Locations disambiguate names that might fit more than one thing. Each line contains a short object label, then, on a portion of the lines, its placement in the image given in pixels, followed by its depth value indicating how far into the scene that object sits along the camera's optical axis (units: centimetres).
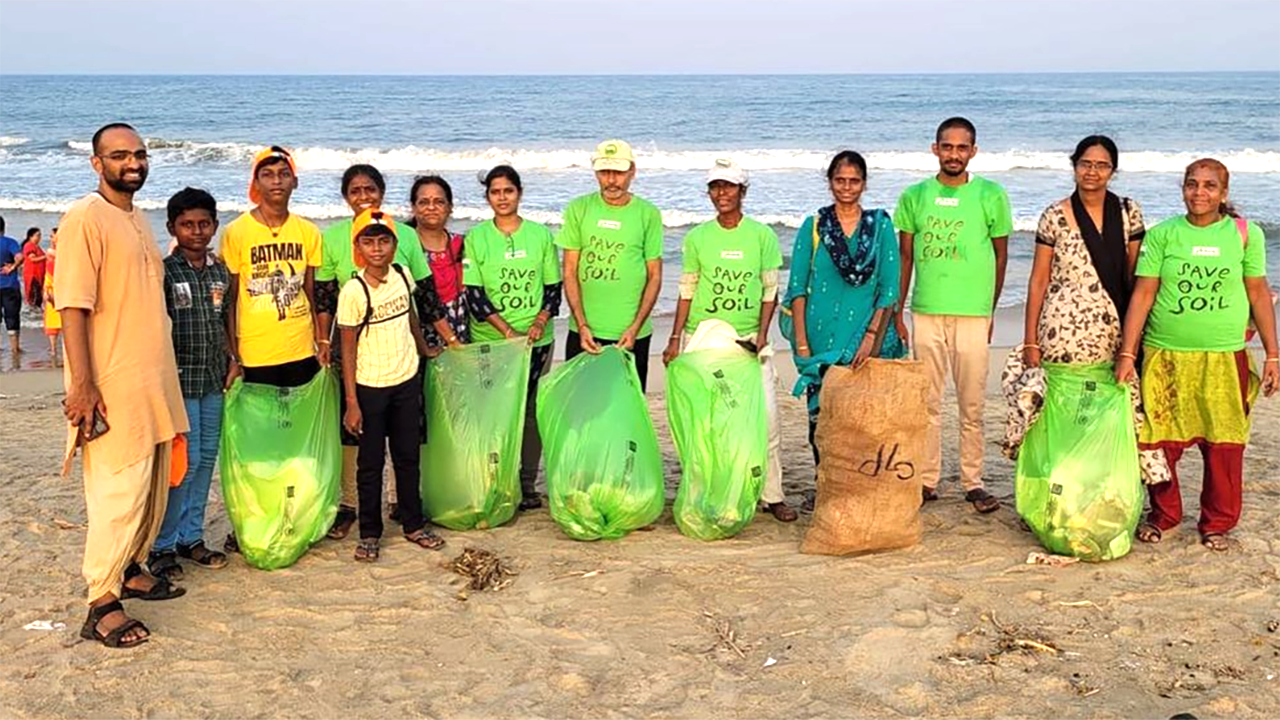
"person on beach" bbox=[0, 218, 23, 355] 877
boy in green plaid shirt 376
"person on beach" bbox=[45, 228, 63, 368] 803
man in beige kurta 319
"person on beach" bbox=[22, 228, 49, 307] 949
